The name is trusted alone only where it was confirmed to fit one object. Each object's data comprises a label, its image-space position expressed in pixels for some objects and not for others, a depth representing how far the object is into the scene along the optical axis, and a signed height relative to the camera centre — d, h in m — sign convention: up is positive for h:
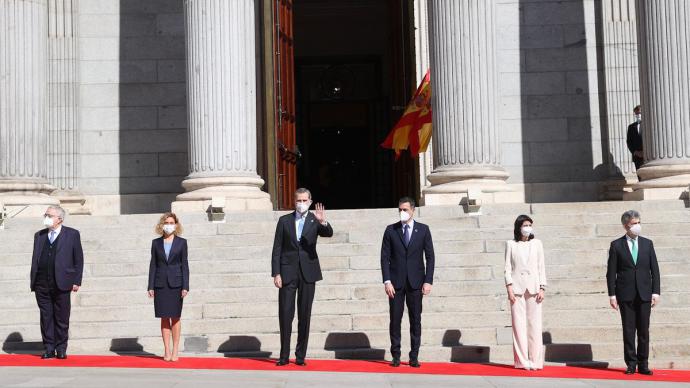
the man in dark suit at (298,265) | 14.08 -0.19
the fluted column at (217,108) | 21.38 +2.79
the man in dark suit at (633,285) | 13.77 -0.55
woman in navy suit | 14.43 -0.33
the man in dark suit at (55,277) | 14.81 -0.27
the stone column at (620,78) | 25.56 +3.80
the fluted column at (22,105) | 22.05 +3.07
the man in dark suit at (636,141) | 23.59 +2.16
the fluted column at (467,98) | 21.31 +2.86
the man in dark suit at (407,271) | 14.06 -0.30
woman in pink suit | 13.91 -0.54
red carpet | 13.61 -1.49
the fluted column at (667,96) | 21.12 +2.77
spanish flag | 25.97 +2.88
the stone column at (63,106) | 25.38 +3.45
